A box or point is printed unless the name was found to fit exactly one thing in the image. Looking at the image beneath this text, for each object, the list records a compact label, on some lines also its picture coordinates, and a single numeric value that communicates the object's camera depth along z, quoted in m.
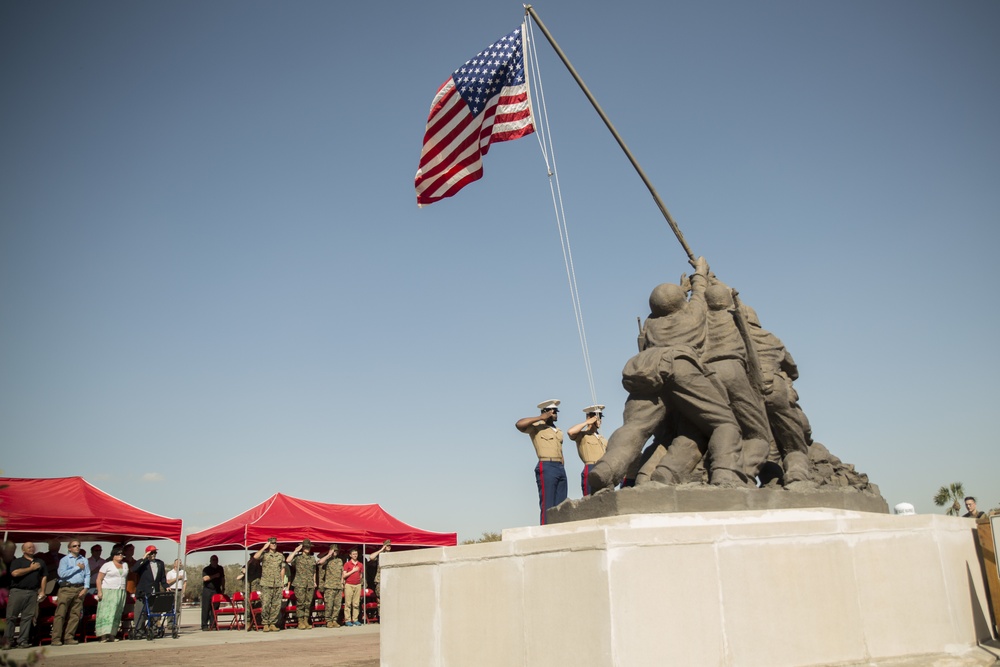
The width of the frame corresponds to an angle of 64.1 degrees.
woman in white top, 12.59
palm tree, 24.17
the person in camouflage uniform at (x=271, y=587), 13.98
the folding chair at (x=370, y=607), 16.50
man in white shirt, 14.25
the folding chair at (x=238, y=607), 15.70
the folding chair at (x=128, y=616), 13.55
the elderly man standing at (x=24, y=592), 11.22
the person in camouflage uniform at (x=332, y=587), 14.61
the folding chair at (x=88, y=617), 12.82
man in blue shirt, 12.07
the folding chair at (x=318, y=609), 16.02
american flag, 8.64
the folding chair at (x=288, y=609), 14.73
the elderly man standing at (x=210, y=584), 15.50
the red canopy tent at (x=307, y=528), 14.77
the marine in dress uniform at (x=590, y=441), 9.98
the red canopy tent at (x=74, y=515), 12.30
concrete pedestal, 4.19
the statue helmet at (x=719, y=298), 6.96
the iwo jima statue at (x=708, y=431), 5.48
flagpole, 8.22
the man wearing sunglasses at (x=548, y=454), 9.46
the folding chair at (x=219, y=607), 15.71
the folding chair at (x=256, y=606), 15.03
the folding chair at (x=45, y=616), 12.41
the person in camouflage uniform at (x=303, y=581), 14.63
